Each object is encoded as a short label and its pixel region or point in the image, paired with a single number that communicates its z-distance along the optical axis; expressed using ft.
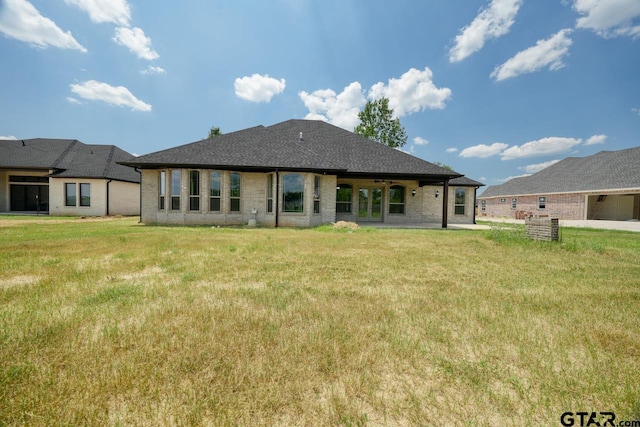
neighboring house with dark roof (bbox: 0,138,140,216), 68.69
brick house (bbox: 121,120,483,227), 48.91
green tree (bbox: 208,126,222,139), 132.29
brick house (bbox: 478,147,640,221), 79.97
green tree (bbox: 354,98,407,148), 122.62
